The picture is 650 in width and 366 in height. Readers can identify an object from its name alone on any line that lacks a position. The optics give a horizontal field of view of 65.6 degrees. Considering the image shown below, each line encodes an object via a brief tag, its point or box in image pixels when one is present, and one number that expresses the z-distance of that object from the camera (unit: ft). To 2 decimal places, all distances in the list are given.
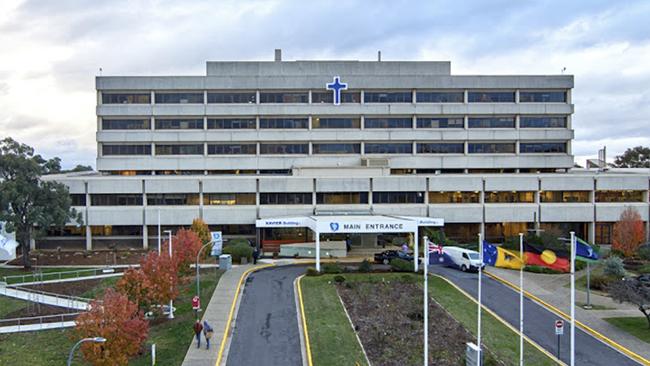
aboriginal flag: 76.46
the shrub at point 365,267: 150.71
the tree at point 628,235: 182.29
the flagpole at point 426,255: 73.92
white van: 152.48
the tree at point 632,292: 105.40
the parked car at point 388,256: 168.96
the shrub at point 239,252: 171.63
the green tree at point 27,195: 160.15
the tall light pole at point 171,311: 111.28
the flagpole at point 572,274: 71.67
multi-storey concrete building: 211.41
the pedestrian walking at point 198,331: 91.15
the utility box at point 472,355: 78.24
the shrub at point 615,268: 141.28
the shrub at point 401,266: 151.94
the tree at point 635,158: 347.77
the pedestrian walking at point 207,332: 90.53
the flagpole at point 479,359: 77.77
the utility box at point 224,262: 156.25
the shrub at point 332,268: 149.79
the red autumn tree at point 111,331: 75.92
